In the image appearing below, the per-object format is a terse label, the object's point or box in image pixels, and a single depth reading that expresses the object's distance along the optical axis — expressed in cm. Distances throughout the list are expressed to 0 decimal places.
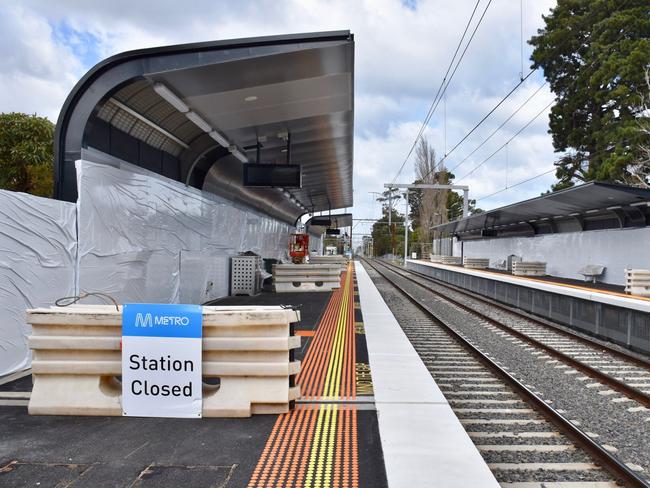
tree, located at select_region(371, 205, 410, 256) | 10218
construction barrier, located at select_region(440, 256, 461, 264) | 3809
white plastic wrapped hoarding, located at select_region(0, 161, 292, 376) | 556
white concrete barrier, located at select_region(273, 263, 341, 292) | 1812
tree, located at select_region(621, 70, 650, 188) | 2148
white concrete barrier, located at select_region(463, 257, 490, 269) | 2918
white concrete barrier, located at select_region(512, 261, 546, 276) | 2123
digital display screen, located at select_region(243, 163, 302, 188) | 1321
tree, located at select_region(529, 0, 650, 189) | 2364
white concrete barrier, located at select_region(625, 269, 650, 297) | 1200
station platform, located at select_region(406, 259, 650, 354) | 940
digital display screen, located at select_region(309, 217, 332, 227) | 3862
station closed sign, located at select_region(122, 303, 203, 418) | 430
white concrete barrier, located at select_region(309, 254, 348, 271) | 3060
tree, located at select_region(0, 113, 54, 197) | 1936
